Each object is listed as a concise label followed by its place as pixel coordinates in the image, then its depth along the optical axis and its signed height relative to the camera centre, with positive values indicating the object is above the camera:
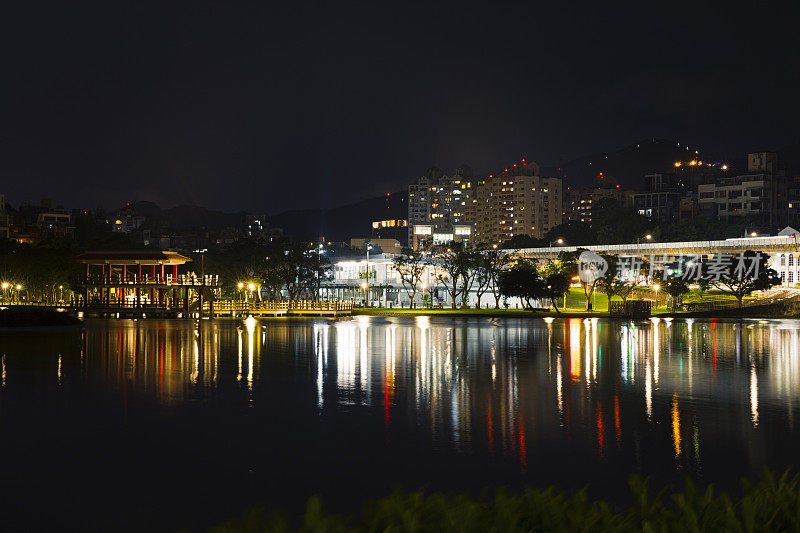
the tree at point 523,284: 82.12 -1.80
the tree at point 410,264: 98.06 +0.58
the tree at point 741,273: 86.94 -1.04
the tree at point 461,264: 92.79 +0.48
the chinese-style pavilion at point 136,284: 80.38 -1.17
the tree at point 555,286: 82.88 -2.07
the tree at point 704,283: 92.28 -2.22
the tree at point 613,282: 84.50 -1.77
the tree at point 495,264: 94.12 +0.29
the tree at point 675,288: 87.16 -2.60
